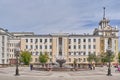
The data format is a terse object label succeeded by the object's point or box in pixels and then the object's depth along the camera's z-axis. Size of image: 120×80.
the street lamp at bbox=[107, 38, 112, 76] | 18.34
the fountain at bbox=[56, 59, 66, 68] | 26.47
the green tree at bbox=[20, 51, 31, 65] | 44.16
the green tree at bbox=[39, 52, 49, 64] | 46.30
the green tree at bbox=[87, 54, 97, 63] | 46.03
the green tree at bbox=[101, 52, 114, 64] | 45.68
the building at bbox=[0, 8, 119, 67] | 50.14
